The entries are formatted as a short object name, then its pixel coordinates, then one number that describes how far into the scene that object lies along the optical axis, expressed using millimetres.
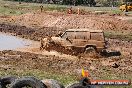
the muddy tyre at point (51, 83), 15178
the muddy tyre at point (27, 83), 14875
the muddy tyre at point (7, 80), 16062
